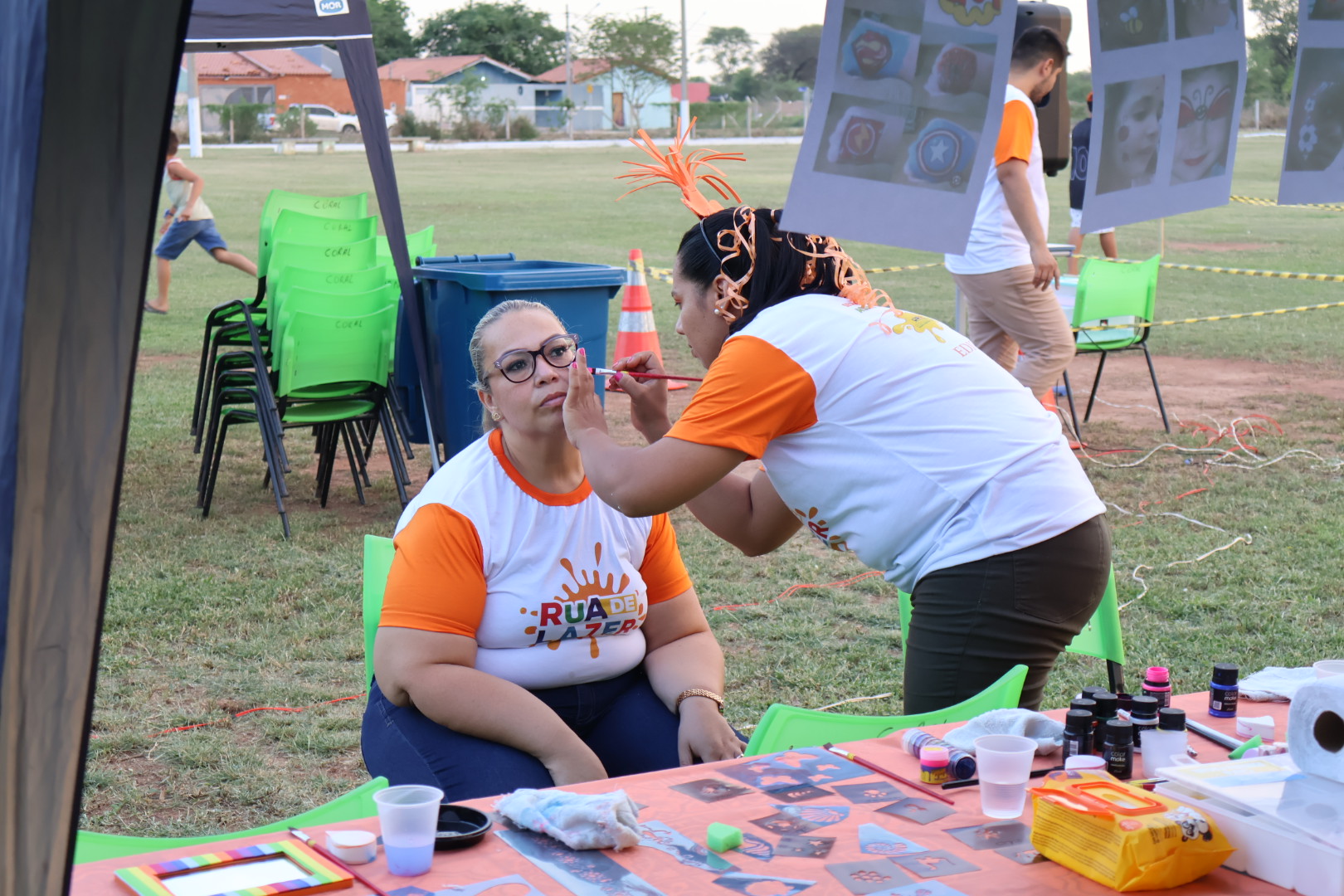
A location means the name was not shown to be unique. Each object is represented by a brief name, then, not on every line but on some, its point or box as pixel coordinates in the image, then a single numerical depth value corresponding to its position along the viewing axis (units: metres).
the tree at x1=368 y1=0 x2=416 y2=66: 60.44
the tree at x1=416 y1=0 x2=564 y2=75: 67.81
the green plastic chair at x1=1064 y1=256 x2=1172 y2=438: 7.26
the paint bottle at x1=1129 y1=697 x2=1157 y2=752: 1.89
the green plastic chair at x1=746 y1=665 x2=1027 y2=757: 2.21
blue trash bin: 5.47
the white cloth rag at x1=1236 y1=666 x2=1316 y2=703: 2.19
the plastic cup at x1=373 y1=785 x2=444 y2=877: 1.57
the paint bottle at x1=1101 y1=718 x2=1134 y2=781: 1.84
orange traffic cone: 8.48
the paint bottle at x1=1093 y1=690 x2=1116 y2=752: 1.94
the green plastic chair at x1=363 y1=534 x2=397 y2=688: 2.60
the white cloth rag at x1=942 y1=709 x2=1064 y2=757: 1.94
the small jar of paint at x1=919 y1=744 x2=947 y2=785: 1.85
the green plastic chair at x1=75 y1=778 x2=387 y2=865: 1.79
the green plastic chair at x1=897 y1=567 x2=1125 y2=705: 2.94
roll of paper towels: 1.47
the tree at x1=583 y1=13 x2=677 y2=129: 61.00
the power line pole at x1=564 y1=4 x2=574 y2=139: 64.44
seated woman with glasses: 2.35
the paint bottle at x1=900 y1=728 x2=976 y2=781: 1.85
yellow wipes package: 1.49
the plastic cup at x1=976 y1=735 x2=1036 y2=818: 1.73
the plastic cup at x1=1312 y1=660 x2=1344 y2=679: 1.92
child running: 11.25
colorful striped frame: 1.52
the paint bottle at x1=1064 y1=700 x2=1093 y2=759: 1.91
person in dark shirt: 7.61
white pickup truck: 49.80
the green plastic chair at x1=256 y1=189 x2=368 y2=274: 7.11
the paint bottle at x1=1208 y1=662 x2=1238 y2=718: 2.08
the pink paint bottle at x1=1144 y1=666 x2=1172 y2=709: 2.05
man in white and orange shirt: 5.11
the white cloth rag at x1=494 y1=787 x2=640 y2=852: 1.62
